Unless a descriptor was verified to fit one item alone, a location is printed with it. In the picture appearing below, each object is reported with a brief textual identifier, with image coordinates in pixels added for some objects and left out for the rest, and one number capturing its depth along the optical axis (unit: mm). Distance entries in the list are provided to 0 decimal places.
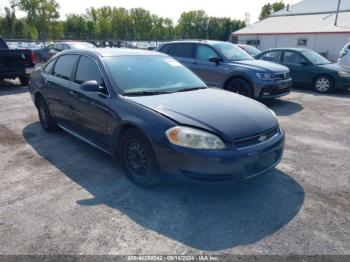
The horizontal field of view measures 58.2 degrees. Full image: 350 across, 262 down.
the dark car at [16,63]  10078
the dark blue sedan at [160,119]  3219
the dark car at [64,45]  16223
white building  28703
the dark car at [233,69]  7934
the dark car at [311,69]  10023
